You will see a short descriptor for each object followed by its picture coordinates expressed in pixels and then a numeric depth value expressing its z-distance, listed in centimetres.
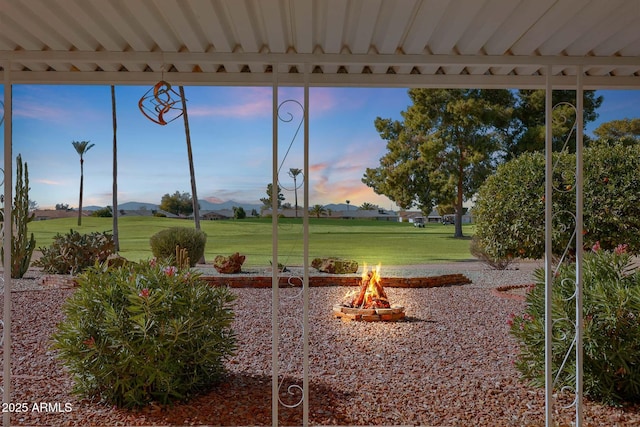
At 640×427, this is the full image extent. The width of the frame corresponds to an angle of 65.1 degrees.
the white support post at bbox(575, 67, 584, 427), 211
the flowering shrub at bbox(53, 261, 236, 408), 266
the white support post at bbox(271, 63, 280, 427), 213
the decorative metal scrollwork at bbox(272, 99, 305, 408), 368
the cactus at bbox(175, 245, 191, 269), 607
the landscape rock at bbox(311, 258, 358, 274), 649
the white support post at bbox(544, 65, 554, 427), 214
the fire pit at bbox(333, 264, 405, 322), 536
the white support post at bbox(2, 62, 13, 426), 213
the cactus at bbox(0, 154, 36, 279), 608
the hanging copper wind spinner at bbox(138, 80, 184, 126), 218
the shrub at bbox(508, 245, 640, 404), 278
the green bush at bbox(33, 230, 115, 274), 623
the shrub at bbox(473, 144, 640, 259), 491
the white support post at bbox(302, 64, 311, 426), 213
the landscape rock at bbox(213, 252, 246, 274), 648
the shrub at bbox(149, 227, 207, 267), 668
